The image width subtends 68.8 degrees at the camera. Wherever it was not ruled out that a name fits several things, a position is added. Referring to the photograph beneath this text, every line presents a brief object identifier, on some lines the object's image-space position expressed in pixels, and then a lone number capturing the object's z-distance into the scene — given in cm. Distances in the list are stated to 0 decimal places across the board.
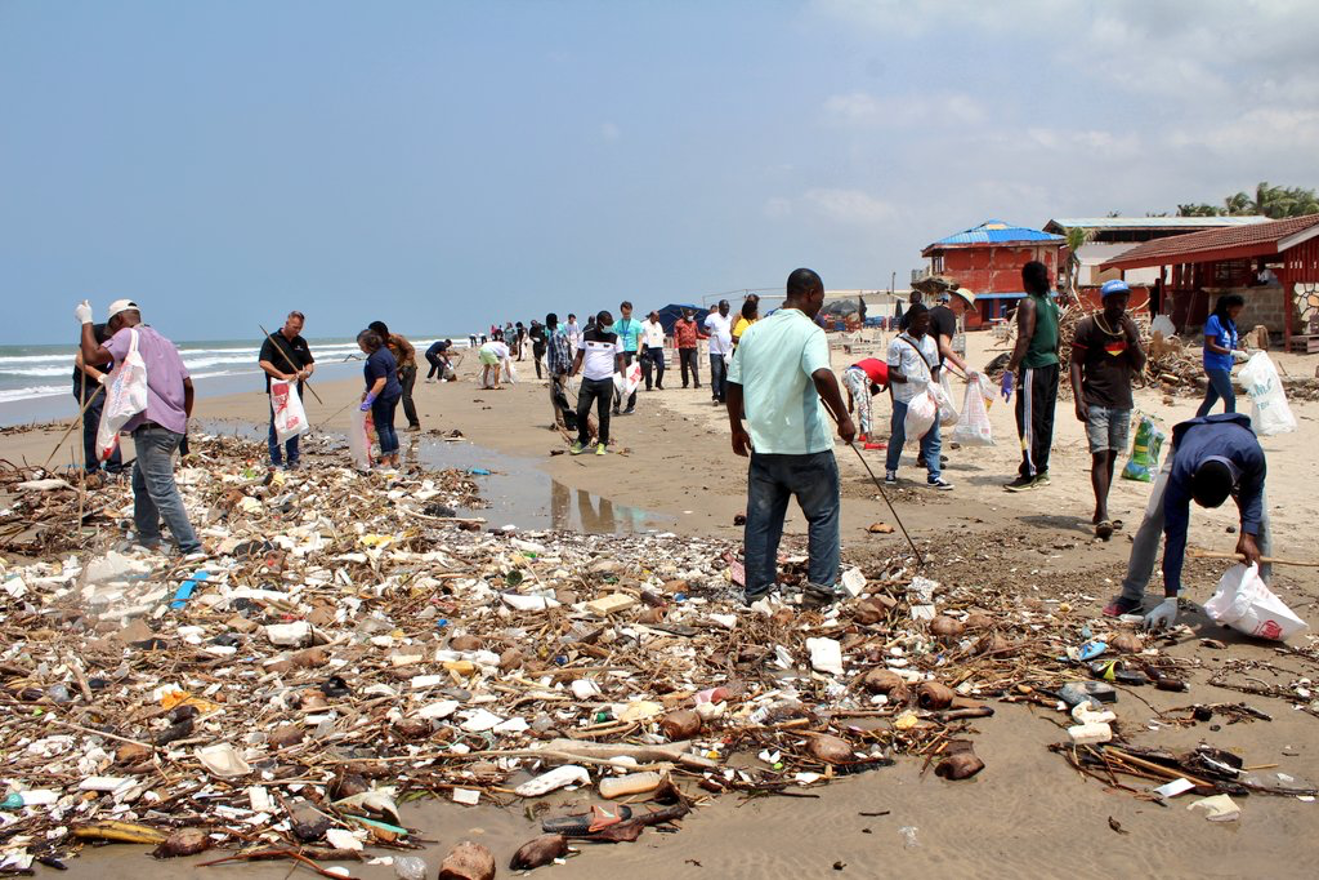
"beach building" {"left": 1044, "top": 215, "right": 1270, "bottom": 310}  3759
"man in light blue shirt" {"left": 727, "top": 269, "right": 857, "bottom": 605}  502
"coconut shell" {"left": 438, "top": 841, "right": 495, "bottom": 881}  287
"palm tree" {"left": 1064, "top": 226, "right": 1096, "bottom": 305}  3569
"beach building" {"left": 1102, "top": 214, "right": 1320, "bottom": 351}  2002
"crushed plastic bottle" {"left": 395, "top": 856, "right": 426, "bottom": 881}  295
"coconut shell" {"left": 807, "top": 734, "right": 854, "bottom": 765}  355
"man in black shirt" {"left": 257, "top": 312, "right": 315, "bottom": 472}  969
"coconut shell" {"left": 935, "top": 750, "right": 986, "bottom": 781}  343
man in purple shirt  620
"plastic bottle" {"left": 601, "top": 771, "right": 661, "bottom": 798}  336
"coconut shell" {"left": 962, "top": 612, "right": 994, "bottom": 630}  474
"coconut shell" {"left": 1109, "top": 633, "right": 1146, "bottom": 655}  436
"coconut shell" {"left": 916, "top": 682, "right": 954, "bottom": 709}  396
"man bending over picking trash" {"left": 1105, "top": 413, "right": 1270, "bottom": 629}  427
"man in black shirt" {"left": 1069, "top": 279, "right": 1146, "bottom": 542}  685
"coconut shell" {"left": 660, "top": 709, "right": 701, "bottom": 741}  374
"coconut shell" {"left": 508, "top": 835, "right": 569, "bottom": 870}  295
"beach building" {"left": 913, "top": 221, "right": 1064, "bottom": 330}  3662
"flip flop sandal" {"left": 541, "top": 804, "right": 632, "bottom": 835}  312
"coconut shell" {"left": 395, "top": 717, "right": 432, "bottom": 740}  382
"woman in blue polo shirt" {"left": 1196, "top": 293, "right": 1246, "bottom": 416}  923
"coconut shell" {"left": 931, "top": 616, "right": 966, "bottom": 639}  467
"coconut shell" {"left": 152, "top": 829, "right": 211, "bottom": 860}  305
